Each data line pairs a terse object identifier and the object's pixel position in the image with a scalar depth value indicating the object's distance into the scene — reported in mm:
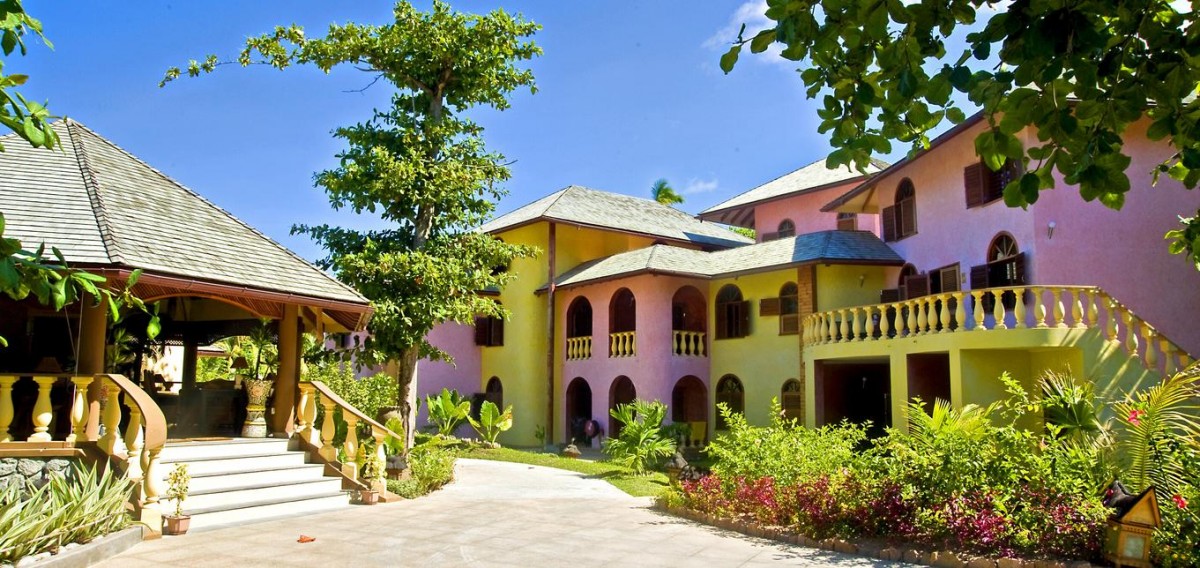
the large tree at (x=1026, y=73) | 3664
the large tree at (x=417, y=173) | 16094
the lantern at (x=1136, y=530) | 7488
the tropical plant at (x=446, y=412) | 23516
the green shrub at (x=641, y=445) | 17672
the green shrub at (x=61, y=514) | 7066
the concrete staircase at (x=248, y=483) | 10289
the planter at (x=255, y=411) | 13273
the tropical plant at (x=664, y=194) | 45719
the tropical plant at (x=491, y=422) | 23438
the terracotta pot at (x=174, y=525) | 9352
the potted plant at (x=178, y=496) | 9359
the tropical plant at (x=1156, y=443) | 8539
